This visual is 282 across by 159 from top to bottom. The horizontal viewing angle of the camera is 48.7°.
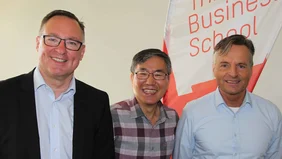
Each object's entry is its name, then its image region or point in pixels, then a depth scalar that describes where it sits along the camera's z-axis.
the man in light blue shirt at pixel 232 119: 1.70
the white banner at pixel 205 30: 2.14
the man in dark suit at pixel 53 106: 1.34
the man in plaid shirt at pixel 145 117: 1.76
